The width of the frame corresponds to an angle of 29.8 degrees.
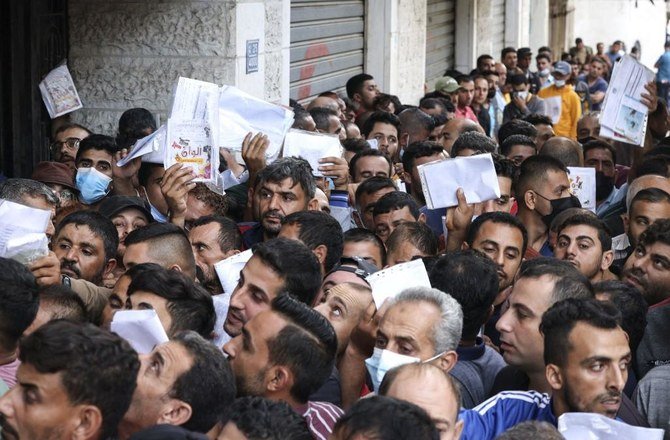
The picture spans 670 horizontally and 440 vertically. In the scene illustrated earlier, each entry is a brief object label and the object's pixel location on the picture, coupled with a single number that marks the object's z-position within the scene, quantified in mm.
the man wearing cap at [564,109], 14789
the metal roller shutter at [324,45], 12102
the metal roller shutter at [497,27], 22494
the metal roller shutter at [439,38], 18656
